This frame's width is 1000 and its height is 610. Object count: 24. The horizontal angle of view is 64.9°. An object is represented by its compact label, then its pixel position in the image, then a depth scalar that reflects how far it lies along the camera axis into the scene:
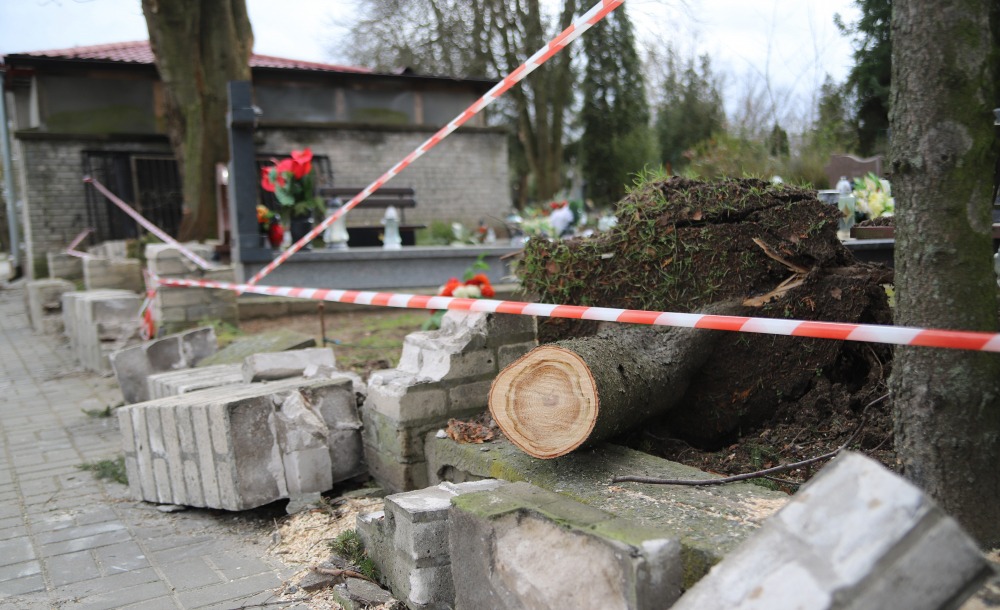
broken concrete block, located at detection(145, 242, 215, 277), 7.50
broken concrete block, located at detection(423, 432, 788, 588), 2.12
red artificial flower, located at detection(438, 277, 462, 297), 5.67
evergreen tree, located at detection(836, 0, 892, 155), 10.01
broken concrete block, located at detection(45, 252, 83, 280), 14.52
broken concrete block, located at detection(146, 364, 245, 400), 4.92
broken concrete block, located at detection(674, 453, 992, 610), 1.40
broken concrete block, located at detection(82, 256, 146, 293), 10.63
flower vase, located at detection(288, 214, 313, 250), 9.93
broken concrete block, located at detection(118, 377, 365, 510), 3.81
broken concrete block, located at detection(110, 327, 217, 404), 6.40
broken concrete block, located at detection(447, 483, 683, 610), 1.92
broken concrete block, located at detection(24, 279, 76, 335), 11.95
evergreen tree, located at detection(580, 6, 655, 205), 27.36
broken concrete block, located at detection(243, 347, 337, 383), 4.67
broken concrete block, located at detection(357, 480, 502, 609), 2.70
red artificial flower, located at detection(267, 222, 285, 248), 9.90
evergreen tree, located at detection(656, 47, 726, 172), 25.91
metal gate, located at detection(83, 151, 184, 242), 15.96
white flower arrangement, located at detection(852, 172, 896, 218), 6.95
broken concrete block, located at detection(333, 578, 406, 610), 2.82
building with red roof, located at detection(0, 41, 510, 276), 15.63
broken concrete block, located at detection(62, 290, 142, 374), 8.10
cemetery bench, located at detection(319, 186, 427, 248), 11.23
